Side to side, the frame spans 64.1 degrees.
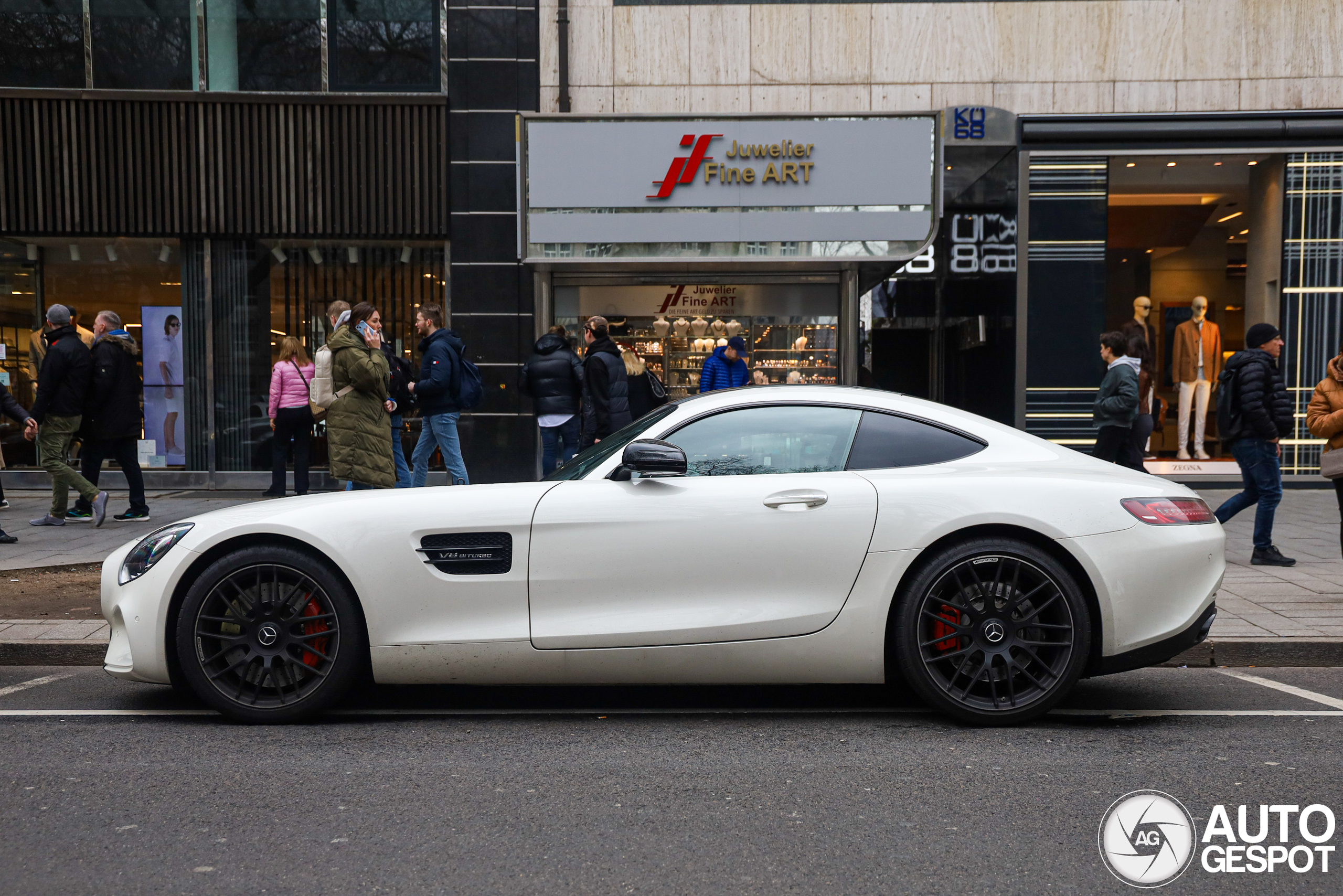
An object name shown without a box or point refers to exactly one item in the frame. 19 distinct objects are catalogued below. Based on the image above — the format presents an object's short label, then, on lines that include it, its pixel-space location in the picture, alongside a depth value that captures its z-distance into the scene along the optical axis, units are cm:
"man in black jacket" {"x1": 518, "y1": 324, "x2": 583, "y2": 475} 1016
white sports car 421
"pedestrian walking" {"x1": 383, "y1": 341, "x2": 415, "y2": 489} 970
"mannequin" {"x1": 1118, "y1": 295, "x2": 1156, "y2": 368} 1275
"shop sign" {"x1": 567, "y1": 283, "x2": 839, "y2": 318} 1284
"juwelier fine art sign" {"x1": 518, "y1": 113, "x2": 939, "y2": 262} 1162
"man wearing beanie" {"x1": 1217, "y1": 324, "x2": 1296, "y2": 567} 761
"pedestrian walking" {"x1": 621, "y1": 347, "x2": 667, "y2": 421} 1149
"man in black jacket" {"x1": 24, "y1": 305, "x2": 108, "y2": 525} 951
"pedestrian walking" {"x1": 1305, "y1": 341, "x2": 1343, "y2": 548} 711
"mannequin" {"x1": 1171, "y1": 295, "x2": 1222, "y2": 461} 1310
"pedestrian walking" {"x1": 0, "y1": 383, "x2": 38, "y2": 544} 918
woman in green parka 796
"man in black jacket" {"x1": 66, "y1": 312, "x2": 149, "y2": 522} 979
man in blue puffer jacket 1160
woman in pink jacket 1082
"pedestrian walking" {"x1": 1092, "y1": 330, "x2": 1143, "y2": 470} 846
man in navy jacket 905
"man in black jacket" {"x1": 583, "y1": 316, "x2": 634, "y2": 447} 998
